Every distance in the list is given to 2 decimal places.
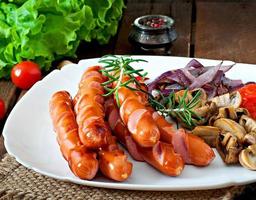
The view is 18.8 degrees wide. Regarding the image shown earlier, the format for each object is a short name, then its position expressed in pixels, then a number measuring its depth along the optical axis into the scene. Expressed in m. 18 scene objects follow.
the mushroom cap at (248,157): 0.57
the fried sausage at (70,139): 0.55
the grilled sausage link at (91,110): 0.55
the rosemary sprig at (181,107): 0.61
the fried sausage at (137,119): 0.56
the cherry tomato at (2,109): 0.74
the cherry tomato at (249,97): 0.64
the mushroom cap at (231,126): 0.59
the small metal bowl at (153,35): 0.83
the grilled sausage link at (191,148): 0.57
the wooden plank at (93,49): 0.87
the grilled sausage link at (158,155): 0.56
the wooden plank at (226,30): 0.85
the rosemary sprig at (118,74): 0.60
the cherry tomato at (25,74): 0.79
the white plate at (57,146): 0.56
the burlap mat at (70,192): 0.56
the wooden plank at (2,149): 0.67
